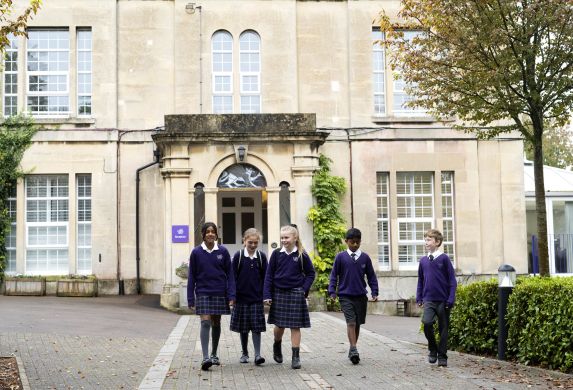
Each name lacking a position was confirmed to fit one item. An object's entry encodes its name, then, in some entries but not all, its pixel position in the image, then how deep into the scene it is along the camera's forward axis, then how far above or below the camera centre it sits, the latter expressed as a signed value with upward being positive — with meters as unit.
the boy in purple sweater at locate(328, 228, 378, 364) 10.89 -0.48
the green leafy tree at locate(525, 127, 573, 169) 51.25 +6.02
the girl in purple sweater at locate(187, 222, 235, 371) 10.52 -0.42
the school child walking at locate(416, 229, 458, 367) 10.83 -0.62
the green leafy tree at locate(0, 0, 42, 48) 10.25 +3.00
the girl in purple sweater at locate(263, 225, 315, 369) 10.54 -0.45
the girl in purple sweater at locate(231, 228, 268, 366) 10.71 -0.57
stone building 23.30 +3.36
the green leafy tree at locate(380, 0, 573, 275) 13.66 +3.23
